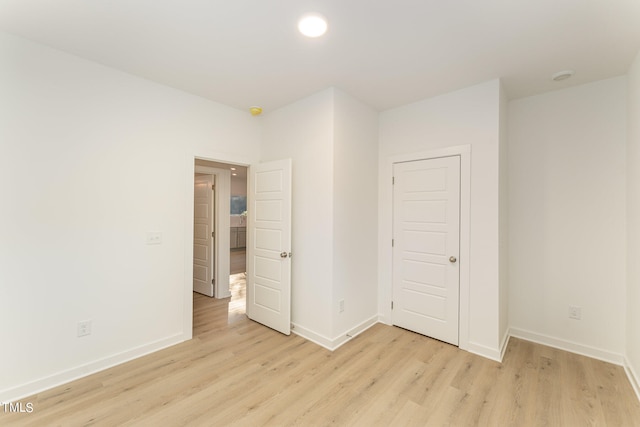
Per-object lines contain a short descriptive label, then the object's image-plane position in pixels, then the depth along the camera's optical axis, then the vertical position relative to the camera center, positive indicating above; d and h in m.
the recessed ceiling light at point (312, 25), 1.84 +1.32
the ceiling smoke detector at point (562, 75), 2.49 +1.29
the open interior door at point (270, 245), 3.16 -0.39
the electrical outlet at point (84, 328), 2.33 -0.98
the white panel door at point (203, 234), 4.46 -0.33
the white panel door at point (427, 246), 2.90 -0.37
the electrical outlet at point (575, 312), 2.75 -0.98
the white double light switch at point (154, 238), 2.74 -0.24
